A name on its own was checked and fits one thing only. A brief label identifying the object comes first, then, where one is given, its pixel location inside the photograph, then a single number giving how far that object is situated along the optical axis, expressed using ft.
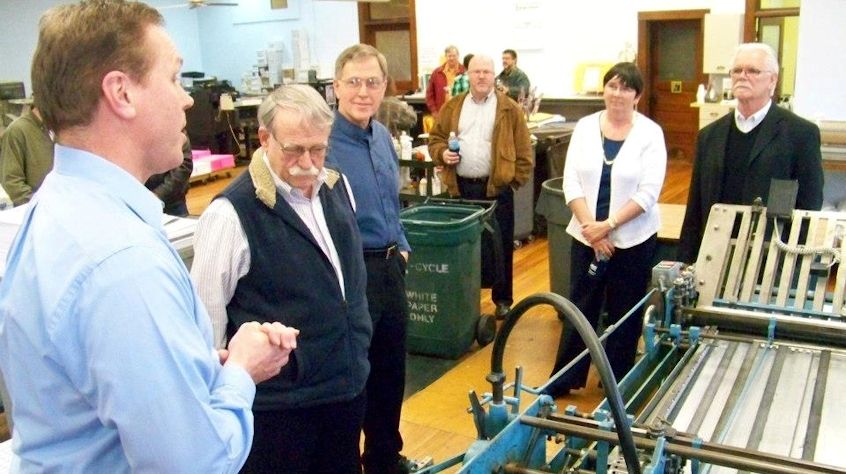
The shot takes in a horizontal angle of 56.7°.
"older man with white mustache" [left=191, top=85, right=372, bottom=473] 6.16
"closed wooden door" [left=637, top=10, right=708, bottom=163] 29.32
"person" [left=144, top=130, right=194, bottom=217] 12.23
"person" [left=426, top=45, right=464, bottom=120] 29.86
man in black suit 9.73
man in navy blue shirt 8.72
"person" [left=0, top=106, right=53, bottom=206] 12.29
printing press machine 5.10
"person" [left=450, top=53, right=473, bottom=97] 25.54
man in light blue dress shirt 3.14
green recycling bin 12.86
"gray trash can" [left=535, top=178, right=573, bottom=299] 13.74
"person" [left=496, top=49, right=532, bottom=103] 26.79
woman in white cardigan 10.66
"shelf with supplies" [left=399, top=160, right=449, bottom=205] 15.80
